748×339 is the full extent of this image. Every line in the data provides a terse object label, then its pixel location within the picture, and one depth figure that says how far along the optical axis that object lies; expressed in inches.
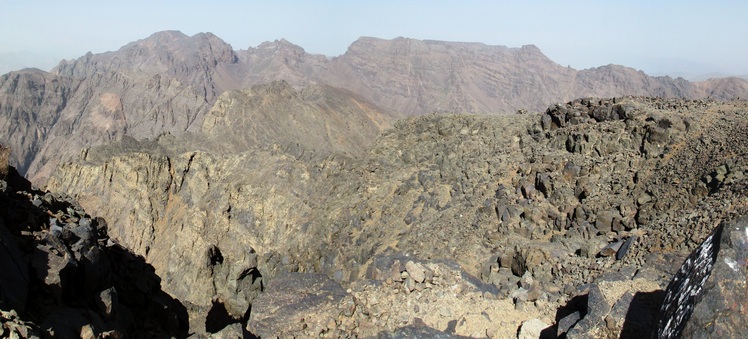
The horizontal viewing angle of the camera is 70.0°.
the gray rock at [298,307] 404.5
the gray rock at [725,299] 221.0
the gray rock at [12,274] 271.1
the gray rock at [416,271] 452.8
